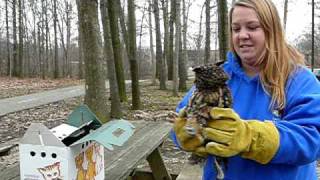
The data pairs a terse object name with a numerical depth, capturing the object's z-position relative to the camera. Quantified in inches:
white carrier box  55.8
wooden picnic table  84.4
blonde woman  42.1
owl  41.9
